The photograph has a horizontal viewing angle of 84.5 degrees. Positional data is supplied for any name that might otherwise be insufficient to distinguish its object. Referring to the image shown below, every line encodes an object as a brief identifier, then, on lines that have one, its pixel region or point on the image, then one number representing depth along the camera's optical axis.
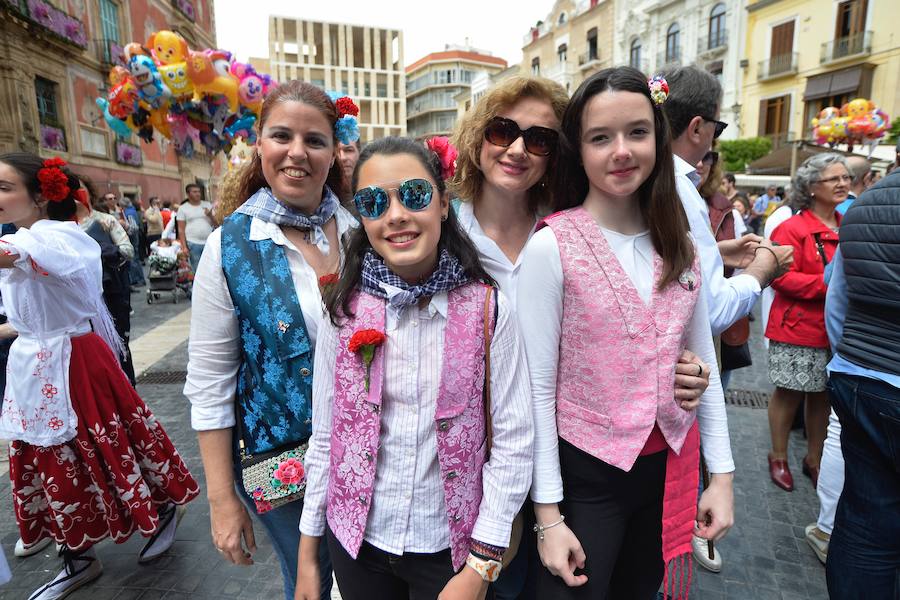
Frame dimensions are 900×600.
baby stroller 9.23
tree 21.08
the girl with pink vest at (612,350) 1.44
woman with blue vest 1.54
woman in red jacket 3.20
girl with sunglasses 1.36
